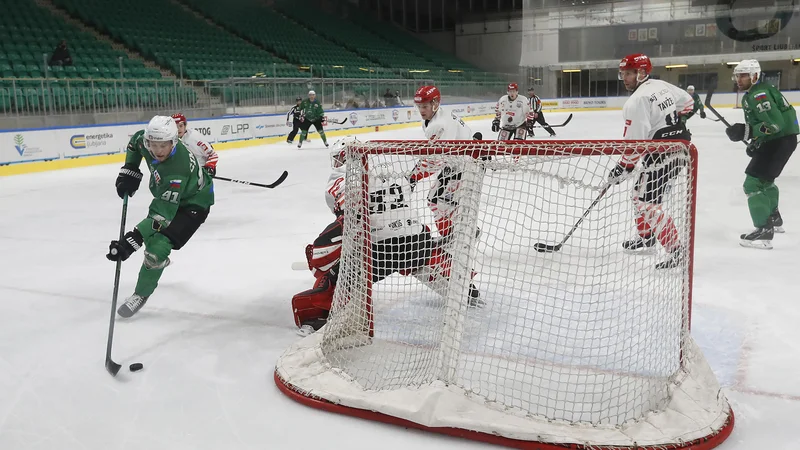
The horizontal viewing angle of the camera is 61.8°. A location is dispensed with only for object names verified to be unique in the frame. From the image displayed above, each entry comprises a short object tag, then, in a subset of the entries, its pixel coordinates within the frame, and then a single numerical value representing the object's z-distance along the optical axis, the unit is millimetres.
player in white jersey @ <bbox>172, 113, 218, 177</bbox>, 5359
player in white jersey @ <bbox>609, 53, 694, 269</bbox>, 3938
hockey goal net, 2111
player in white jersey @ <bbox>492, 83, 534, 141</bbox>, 9758
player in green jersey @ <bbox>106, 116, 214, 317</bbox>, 3131
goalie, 2787
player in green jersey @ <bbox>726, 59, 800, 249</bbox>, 4320
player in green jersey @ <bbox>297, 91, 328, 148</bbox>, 12594
